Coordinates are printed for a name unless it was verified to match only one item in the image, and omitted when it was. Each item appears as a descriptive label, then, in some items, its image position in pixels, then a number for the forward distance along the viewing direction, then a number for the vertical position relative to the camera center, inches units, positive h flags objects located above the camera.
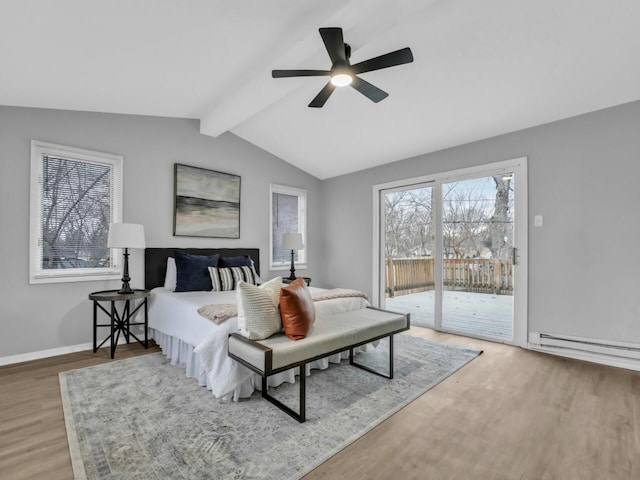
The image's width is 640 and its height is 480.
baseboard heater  117.4 -42.1
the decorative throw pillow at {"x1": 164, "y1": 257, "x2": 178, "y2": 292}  149.7 -16.8
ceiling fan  83.2 +50.3
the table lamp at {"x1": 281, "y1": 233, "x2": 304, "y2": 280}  195.5 +0.0
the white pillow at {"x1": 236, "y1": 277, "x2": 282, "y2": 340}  86.4 -19.7
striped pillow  150.9 -17.4
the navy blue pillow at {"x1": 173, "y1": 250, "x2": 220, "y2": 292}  145.4 -15.1
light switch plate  137.7 +9.8
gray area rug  65.6 -46.5
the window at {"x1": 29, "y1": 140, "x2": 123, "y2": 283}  128.0 +12.9
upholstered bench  78.8 -28.6
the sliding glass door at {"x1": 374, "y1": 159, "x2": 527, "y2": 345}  146.9 -4.1
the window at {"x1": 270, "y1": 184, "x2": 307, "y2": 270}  211.8 +15.6
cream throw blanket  96.7 -22.1
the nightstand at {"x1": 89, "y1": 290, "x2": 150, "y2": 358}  127.3 -32.9
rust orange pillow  87.7 -20.3
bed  92.2 -31.4
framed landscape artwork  166.7 +21.6
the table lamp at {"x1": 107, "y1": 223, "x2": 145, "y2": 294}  128.6 +0.9
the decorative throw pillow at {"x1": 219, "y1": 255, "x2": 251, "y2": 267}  165.5 -10.7
